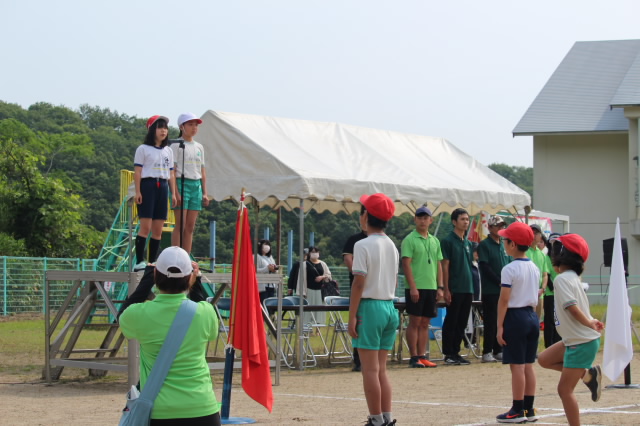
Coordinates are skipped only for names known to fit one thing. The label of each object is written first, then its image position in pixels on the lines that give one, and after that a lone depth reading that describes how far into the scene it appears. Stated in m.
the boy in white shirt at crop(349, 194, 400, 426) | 7.54
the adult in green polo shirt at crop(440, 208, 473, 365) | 14.61
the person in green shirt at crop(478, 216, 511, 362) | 14.10
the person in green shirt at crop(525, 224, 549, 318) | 14.23
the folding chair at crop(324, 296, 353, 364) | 14.99
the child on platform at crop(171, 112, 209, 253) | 11.31
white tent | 13.72
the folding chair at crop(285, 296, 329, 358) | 14.71
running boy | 7.25
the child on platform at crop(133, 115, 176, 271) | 10.71
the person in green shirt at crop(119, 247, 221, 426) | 4.89
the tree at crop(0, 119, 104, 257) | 36.22
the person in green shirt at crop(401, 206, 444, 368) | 13.81
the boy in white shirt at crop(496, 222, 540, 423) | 8.22
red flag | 8.71
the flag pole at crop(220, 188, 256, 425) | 8.84
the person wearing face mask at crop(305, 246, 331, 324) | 19.42
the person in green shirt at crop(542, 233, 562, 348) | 14.93
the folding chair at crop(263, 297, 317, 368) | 14.32
